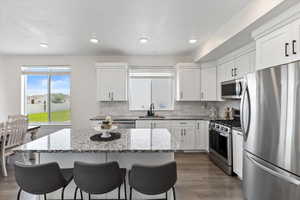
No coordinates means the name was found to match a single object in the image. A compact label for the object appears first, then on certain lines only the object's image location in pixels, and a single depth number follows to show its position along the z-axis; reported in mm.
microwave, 3588
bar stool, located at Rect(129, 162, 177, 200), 1646
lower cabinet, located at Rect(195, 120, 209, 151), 4711
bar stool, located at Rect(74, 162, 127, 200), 1662
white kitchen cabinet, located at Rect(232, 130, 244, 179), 3066
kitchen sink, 4863
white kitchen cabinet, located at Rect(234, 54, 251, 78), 3371
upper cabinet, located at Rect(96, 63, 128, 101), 4902
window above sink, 5453
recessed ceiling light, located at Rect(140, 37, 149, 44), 3751
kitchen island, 1948
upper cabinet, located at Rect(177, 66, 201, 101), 4988
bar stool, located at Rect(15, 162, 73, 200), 1690
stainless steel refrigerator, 1666
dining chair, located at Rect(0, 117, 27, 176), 3352
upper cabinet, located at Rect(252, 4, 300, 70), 1932
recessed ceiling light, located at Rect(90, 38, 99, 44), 3871
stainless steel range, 3383
